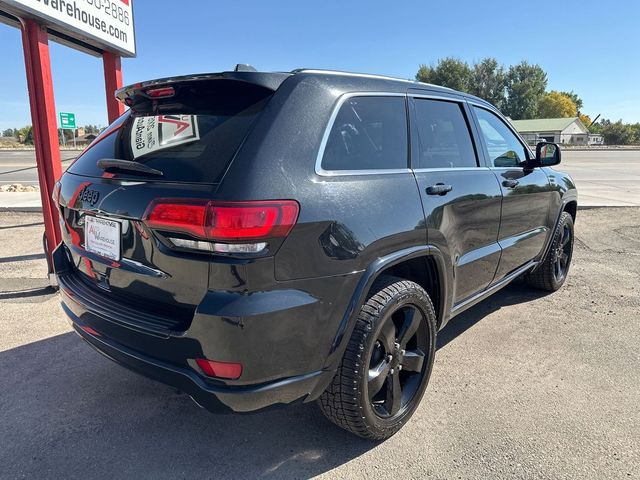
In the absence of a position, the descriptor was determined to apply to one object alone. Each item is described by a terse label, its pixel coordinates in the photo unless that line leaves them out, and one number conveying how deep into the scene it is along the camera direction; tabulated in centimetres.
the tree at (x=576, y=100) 10710
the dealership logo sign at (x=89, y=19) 400
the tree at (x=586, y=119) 11812
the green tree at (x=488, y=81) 7288
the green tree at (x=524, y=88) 7550
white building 7050
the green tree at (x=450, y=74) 6888
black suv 183
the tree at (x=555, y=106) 8642
